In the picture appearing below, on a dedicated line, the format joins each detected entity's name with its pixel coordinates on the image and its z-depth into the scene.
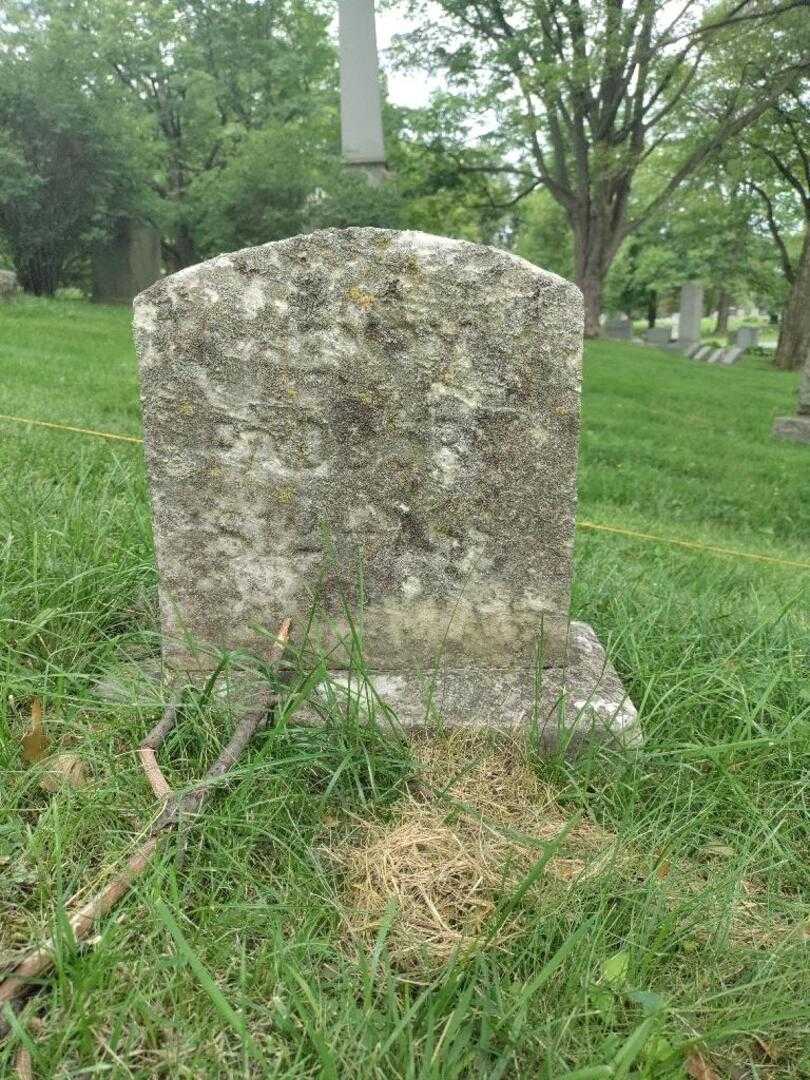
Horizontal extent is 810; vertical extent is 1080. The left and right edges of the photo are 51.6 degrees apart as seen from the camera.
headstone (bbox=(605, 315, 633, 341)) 29.06
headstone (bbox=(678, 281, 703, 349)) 28.19
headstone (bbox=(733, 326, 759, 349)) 29.64
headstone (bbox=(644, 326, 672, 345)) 28.81
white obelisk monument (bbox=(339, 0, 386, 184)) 15.33
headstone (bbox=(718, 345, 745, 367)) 22.94
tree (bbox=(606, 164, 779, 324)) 22.06
